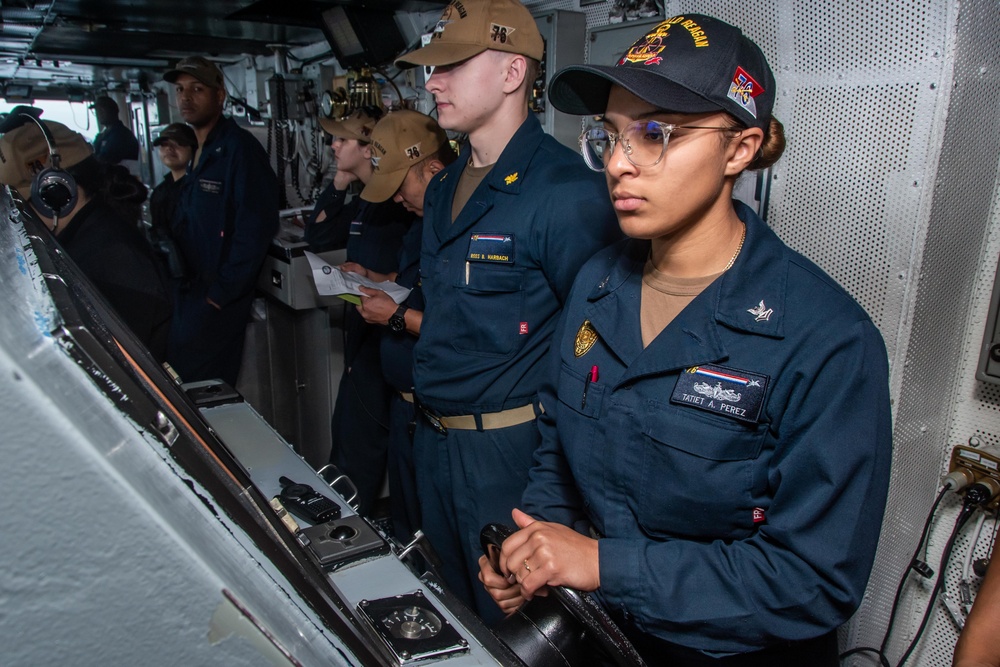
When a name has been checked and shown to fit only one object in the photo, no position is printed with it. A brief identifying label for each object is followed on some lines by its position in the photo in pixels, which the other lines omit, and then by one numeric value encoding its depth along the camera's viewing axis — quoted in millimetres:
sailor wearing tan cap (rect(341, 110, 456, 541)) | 2646
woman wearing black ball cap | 1058
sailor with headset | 2314
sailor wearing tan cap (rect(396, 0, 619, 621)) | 1972
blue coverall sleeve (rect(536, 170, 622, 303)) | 1844
